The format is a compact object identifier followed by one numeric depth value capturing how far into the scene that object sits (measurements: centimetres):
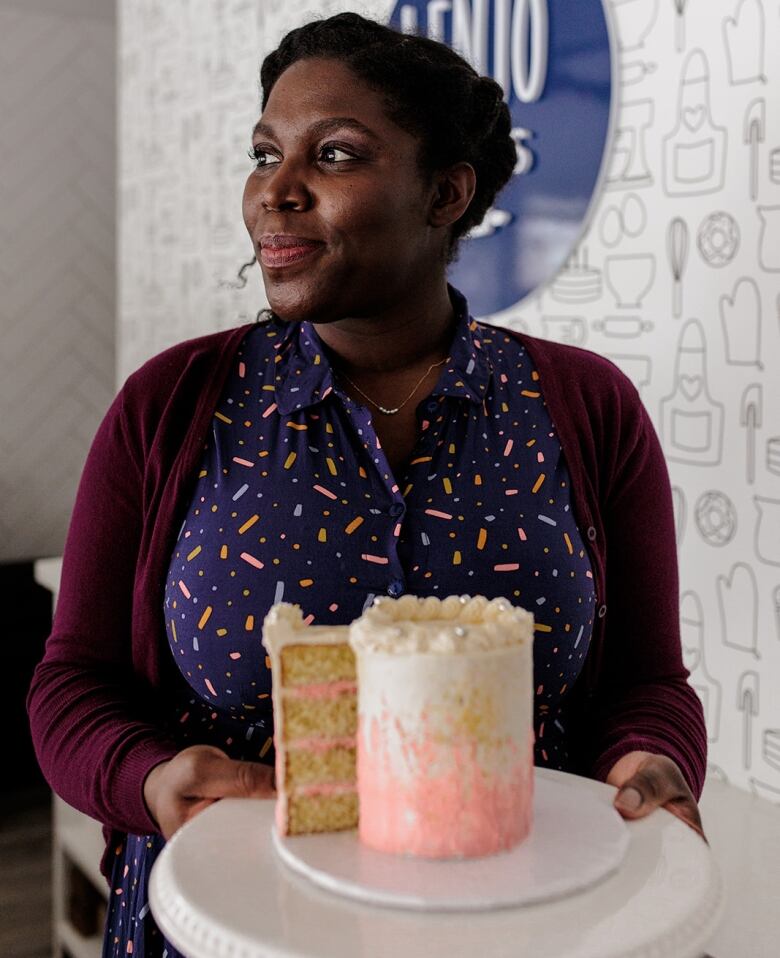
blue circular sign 167
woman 103
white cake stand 64
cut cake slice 78
